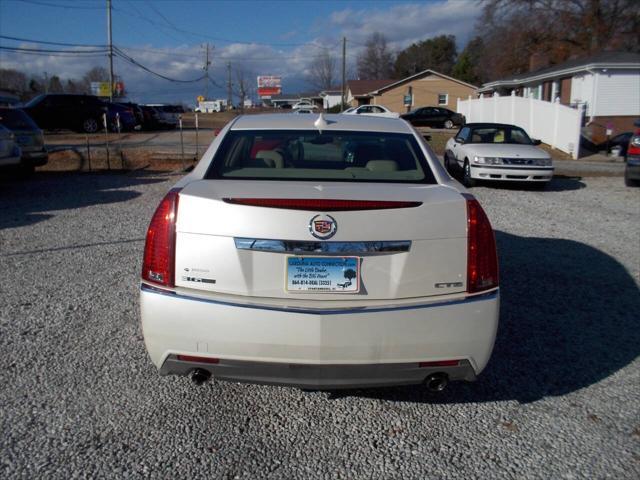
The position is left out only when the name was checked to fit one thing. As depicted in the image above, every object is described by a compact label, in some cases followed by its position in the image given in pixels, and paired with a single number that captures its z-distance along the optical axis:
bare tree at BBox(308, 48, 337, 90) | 99.44
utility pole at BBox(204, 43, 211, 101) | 80.75
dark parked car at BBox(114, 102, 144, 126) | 31.86
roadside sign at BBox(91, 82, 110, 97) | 58.72
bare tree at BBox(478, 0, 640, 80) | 46.62
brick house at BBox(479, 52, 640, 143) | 28.83
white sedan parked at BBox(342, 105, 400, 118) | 37.56
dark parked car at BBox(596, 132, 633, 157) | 23.61
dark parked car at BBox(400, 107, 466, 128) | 38.88
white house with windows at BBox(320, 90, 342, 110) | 84.79
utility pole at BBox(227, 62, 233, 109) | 95.44
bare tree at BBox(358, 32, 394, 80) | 95.88
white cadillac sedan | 2.86
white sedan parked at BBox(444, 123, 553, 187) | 12.55
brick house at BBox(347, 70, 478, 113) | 58.53
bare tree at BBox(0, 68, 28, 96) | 87.00
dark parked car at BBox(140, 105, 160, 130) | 34.41
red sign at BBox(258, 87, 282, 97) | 114.88
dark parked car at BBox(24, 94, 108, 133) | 26.17
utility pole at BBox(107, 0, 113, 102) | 44.08
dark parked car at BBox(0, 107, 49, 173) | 13.04
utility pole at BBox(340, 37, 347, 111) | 59.64
